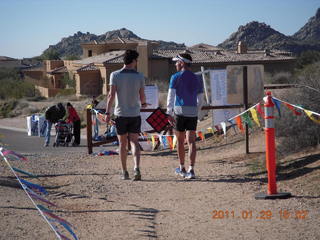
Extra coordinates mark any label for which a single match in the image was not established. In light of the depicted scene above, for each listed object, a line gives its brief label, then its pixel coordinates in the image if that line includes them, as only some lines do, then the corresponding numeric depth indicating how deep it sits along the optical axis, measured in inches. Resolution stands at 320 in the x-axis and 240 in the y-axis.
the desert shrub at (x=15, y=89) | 2512.6
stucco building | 2180.1
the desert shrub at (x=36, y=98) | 2349.9
